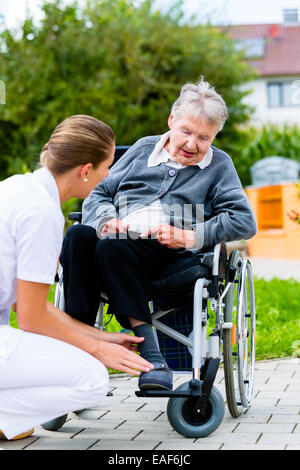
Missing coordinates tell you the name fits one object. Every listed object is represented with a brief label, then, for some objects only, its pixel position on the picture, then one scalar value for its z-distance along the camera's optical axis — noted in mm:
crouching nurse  4579
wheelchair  5233
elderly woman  5304
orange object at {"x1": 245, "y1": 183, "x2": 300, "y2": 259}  20442
